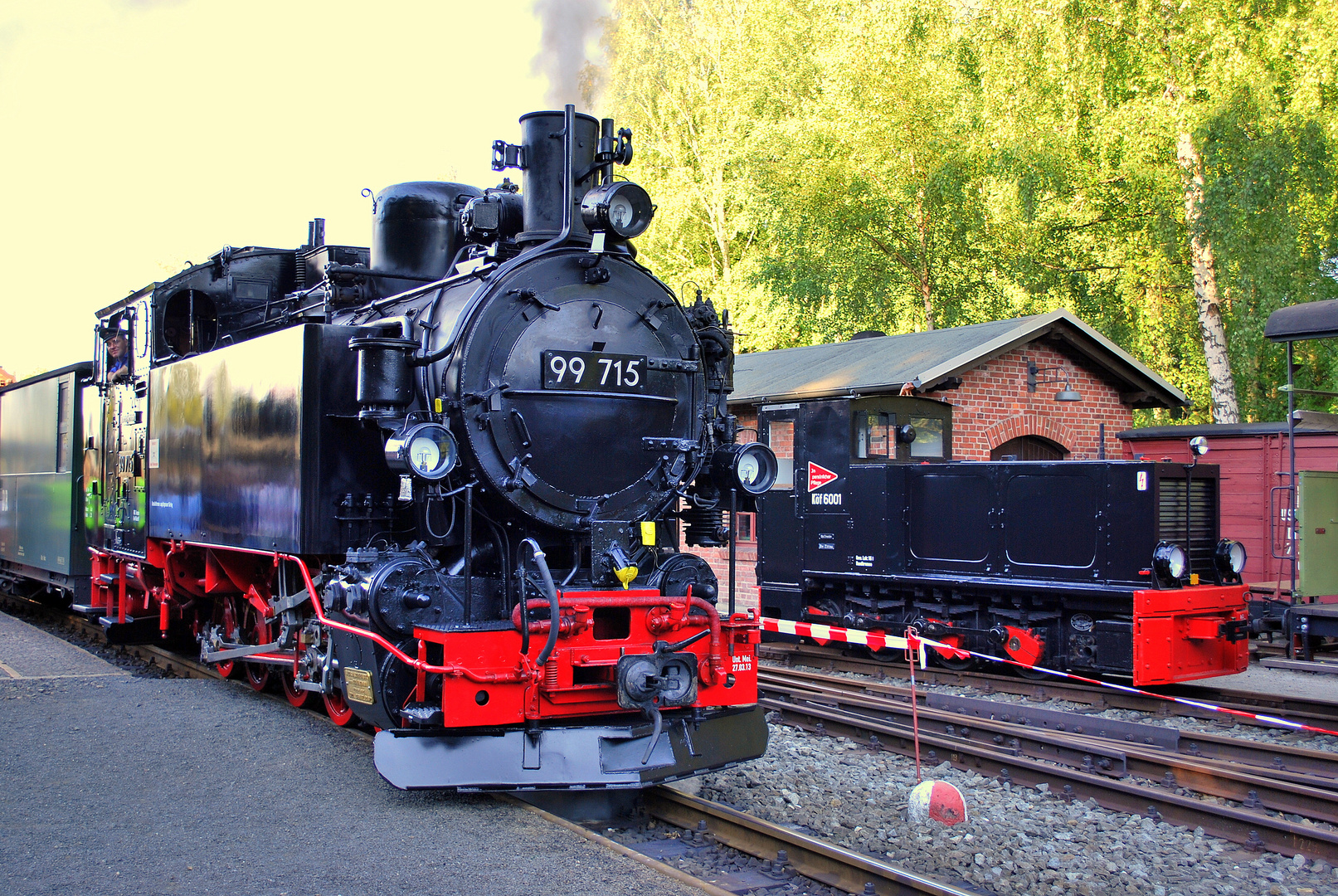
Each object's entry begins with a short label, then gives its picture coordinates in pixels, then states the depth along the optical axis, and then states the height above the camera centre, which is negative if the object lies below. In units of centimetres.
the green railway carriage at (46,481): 1158 +3
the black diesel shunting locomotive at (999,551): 857 -54
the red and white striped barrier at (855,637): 845 -122
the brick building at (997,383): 1173 +114
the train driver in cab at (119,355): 971 +111
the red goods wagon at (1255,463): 1273 +29
